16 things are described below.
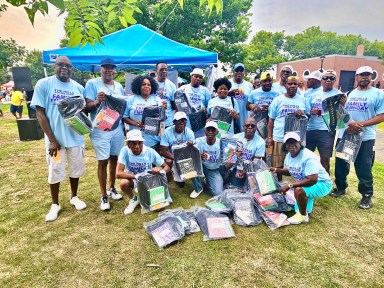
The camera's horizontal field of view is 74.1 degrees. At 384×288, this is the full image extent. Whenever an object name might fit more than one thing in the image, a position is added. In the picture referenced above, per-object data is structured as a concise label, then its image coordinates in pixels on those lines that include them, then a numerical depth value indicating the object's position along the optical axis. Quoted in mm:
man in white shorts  3164
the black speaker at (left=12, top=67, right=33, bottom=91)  12438
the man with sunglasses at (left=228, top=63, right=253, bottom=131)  4653
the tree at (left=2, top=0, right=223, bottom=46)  1203
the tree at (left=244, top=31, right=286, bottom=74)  36188
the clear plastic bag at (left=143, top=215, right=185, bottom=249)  2861
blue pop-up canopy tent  5988
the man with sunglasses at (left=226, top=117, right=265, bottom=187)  3941
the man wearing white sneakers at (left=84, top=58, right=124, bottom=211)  3508
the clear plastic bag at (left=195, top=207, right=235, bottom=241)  2973
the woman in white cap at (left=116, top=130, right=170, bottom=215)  3475
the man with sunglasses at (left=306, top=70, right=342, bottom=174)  3861
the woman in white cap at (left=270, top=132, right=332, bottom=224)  3164
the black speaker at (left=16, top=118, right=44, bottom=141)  8070
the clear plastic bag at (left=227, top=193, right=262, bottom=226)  3281
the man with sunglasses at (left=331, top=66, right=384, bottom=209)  3469
